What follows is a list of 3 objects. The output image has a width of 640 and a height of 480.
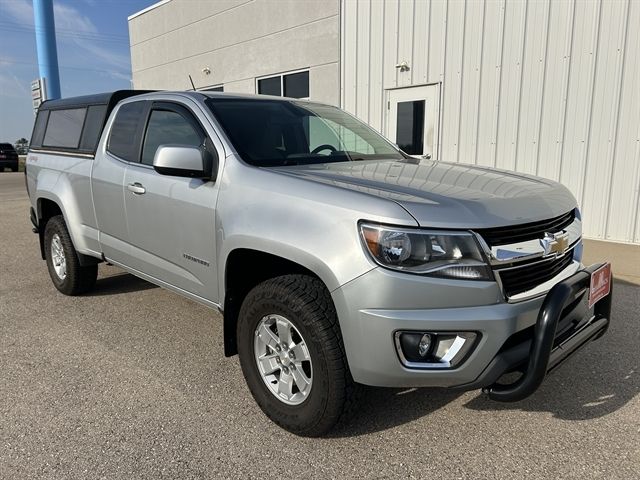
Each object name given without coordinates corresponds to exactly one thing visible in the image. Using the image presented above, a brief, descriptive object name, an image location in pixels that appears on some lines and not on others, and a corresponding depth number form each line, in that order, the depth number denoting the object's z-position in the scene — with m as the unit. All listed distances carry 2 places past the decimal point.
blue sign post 21.80
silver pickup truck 2.17
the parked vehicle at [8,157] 29.83
